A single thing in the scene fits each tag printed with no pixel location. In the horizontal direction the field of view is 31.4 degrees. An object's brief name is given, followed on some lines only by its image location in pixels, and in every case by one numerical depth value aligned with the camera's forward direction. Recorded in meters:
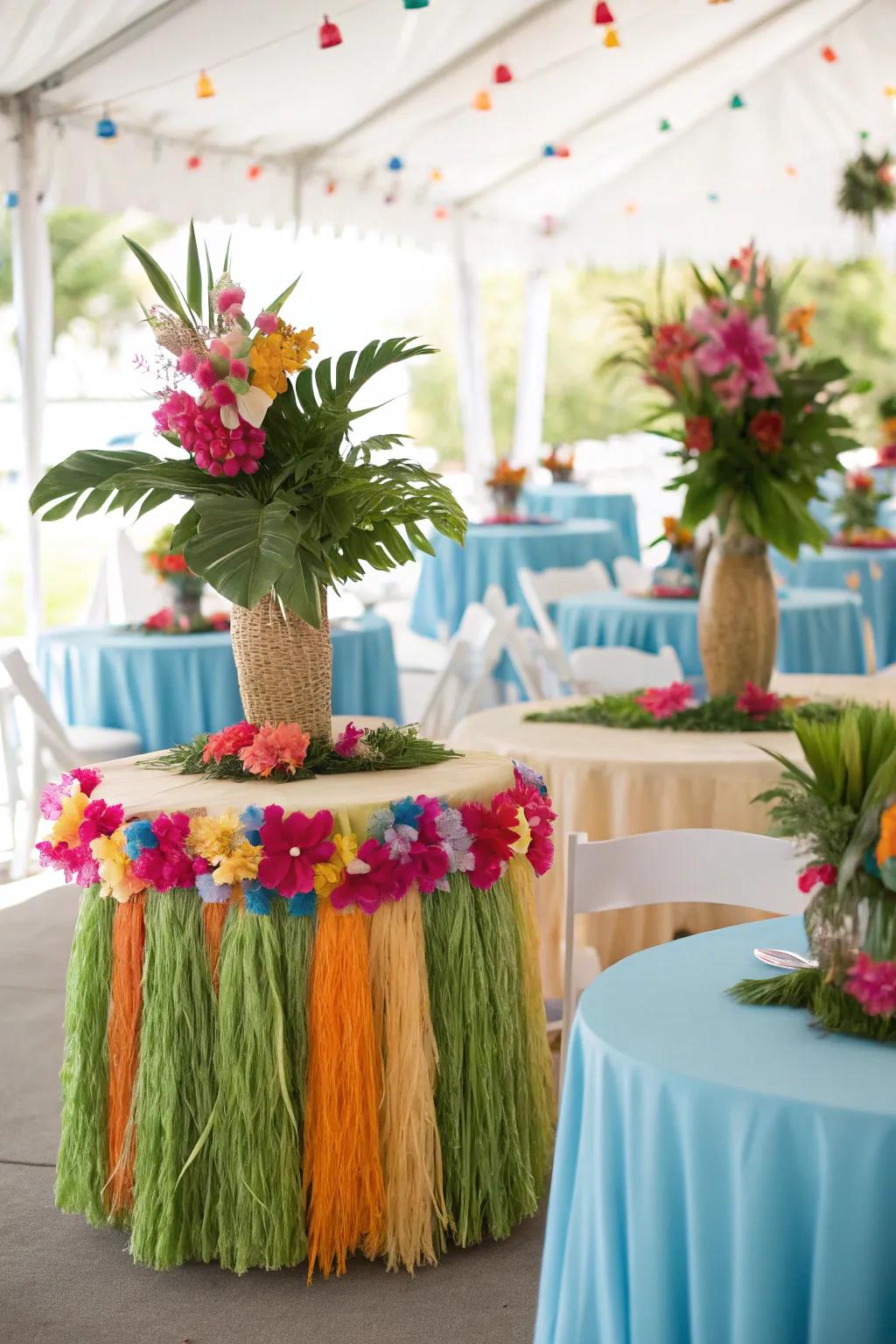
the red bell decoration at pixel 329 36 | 6.27
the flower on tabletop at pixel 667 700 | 4.20
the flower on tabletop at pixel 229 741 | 3.08
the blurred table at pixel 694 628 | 6.16
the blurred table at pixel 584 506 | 11.93
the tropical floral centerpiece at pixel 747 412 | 3.83
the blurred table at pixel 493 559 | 9.34
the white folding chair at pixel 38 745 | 5.15
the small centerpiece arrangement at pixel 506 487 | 9.91
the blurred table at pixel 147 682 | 5.54
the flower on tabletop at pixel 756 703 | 4.13
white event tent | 6.82
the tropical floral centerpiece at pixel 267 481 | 2.88
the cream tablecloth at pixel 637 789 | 3.73
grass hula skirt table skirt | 2.76
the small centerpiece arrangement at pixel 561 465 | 12.47
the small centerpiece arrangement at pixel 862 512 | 8.38
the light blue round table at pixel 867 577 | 8.12
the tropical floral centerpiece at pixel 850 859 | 1.82
